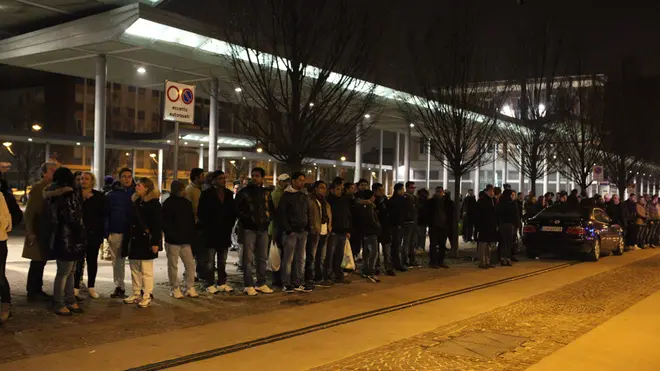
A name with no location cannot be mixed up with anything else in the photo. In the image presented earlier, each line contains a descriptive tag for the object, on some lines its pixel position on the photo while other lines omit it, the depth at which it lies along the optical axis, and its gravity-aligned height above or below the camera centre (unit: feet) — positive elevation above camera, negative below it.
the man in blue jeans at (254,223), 31.26 -2.30
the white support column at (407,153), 99.76 +5.47
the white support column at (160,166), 108.88 +2.60
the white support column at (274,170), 138.25 +2.69
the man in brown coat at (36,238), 26.61 -2.78
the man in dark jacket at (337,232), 35.94 -3.11
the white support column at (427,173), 114.21 +2.18
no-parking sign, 32.01 +4.43
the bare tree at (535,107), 65.87 +9.56
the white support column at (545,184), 144.38 +0.63
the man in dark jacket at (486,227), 46.14 -3.34
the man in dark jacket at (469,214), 47.85 -2.93
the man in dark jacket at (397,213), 40.37 -2.06
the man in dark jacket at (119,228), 29.14 -2.49
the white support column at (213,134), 62.95 +5.21
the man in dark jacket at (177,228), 28.55 -2.39
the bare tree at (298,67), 35.27 +7.36
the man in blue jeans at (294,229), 32.73 -2.69
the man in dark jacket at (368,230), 37.54 -3.08
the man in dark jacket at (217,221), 30.42 -2.17
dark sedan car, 53.01 -4.19
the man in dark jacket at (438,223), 44.55 -3.05
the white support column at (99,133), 52.26 +4.18
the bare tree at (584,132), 79.71 +7.87
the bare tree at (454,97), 51.47 +7.97
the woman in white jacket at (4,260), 23.29 -3.38
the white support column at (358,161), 90.68 +3.56
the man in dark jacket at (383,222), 39.91 -2.67
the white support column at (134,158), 112.57 +4.07
